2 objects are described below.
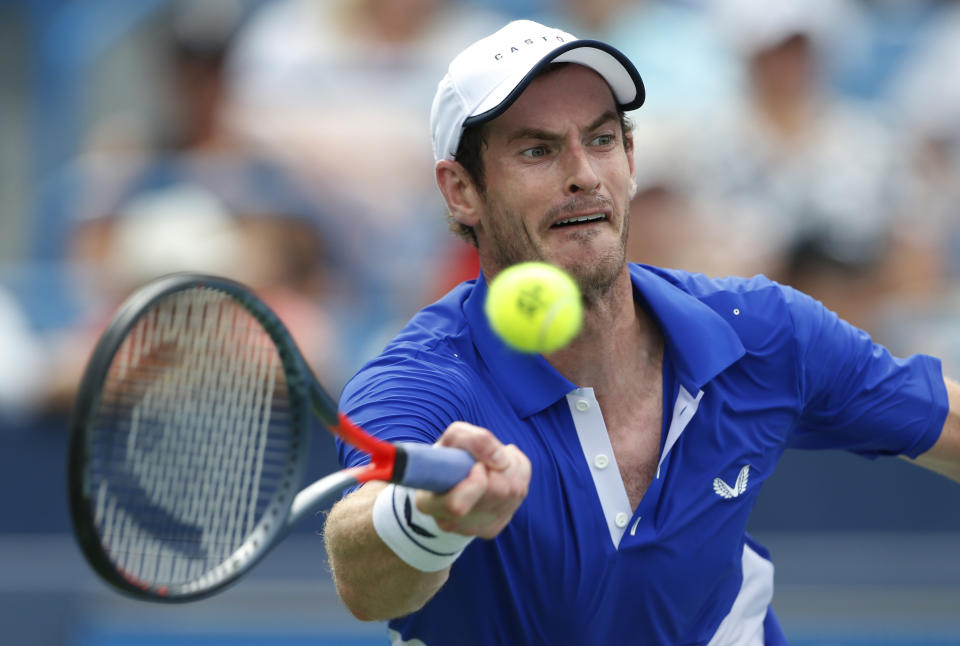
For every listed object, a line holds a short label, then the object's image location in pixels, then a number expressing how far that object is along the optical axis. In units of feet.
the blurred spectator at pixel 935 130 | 43.39
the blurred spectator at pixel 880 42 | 50.06
